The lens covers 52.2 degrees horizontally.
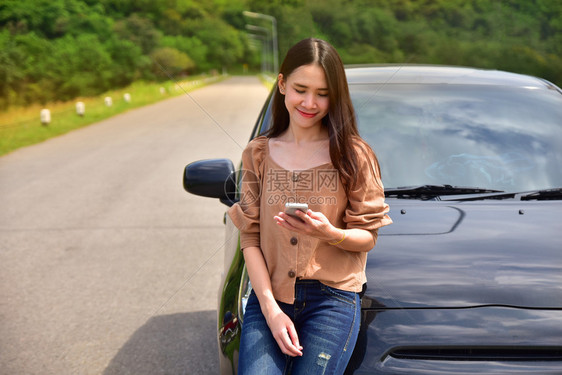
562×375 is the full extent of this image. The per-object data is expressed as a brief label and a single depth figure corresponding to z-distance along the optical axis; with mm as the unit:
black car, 1805
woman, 1725
